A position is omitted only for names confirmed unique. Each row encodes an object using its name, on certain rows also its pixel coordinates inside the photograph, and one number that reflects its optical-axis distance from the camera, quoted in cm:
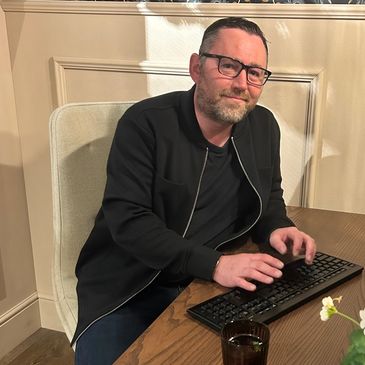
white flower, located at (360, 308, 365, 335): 58
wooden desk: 88
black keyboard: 98
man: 130
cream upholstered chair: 144
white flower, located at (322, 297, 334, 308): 65
